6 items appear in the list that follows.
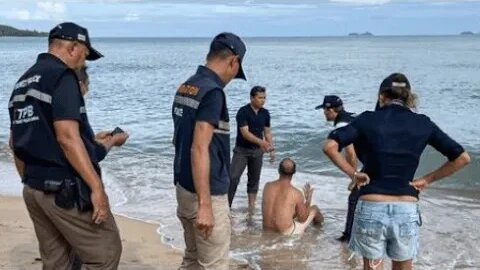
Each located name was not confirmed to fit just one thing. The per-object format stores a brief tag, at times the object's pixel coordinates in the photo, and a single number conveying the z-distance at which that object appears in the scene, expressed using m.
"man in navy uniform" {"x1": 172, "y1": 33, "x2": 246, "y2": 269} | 4.32
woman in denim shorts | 4.63
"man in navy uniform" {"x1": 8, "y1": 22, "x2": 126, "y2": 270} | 4.07
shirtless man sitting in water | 8.65
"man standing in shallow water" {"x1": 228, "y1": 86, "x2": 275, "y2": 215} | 9.40
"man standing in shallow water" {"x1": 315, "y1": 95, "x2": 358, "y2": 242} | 7.36
